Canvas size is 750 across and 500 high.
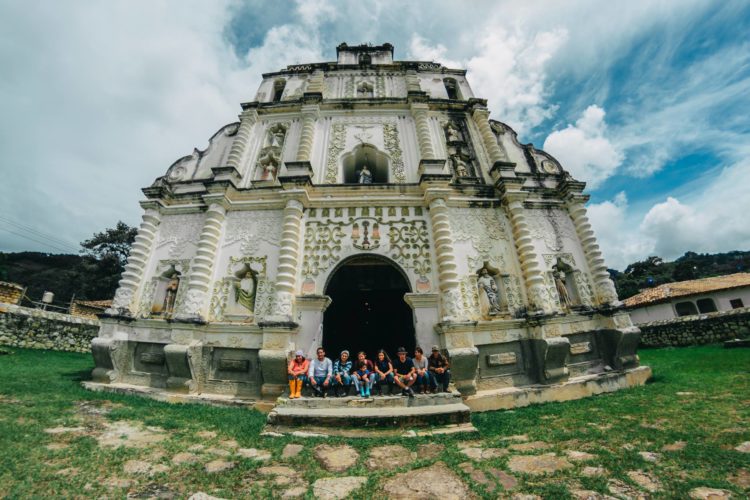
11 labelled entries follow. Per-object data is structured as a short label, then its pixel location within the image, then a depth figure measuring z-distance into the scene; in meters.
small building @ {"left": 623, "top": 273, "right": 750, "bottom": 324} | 19.73
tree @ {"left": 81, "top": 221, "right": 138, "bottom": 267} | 27.34
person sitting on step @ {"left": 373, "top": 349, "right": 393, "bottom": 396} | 7.41
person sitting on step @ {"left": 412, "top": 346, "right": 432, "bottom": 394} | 7.20
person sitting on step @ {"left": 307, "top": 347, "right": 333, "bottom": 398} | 7.14
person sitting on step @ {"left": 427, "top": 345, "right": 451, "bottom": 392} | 7.19
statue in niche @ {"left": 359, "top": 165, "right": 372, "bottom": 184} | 11.63
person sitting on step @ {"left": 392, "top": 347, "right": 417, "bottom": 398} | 6.97
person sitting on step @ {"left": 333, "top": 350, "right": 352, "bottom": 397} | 7.14
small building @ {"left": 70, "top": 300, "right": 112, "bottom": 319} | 19.81
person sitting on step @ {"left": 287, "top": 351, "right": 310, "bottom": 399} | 7.09
